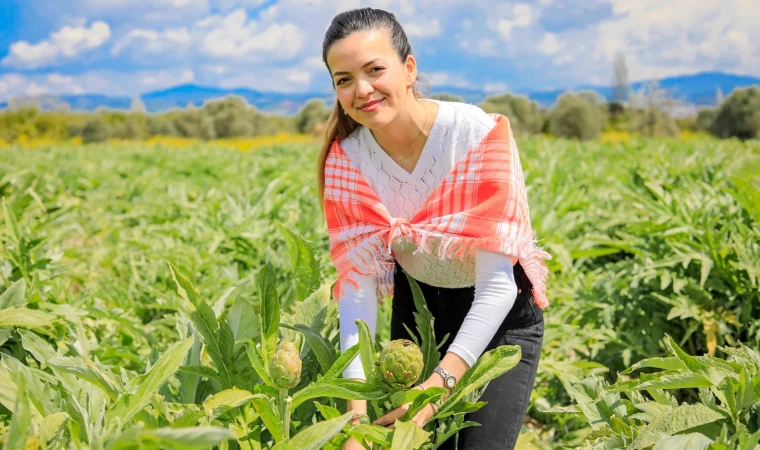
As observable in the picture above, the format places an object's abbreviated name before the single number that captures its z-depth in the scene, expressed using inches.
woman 75.2
